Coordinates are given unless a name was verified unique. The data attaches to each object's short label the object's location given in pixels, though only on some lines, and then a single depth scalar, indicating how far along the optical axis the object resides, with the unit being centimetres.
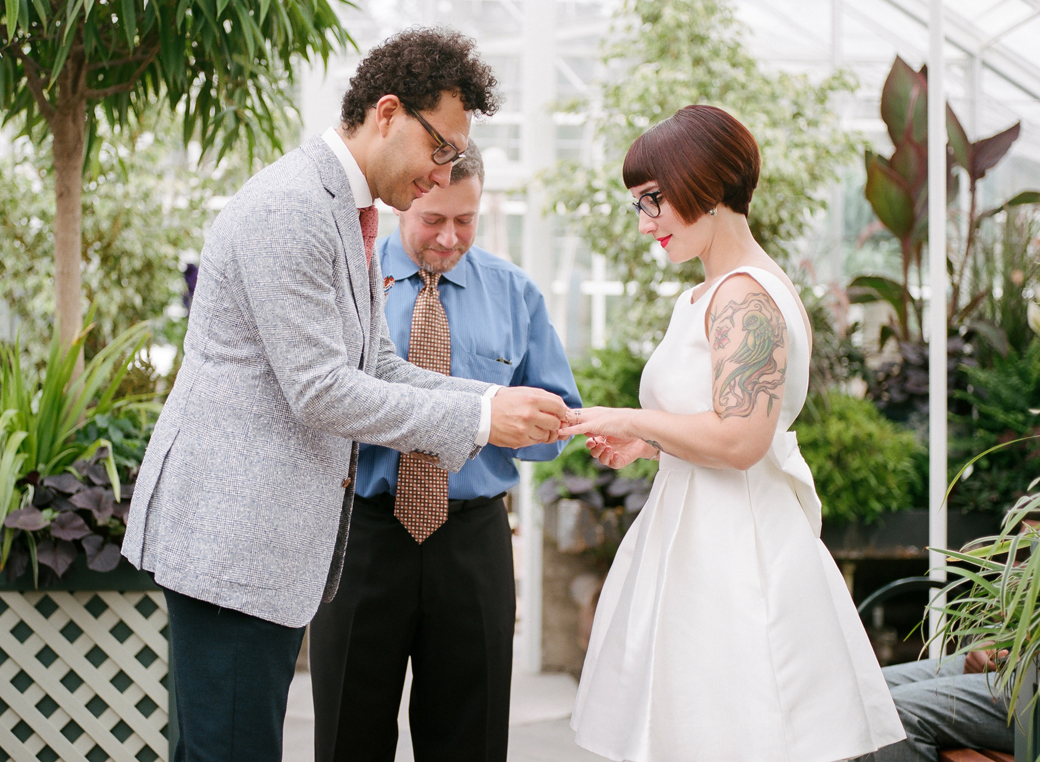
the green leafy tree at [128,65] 232
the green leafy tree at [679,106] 430
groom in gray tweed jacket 139
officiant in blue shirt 194
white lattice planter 236
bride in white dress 152
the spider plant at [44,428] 228
